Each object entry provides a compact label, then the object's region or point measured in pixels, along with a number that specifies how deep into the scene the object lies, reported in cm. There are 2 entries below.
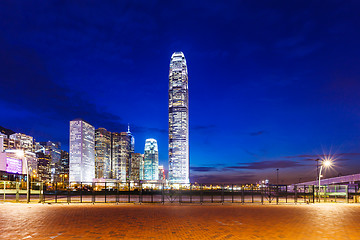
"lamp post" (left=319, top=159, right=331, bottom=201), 3348
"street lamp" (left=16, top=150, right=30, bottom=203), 2742
